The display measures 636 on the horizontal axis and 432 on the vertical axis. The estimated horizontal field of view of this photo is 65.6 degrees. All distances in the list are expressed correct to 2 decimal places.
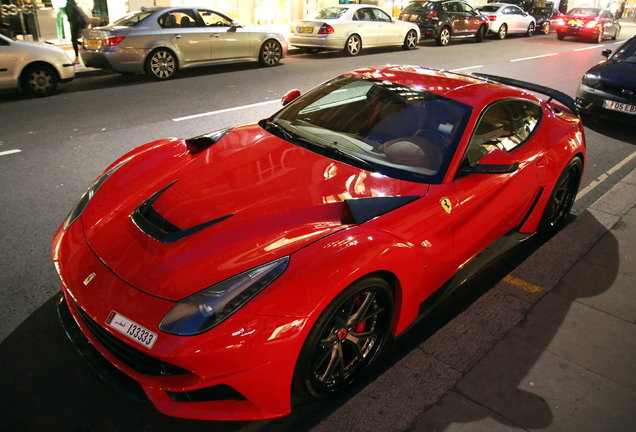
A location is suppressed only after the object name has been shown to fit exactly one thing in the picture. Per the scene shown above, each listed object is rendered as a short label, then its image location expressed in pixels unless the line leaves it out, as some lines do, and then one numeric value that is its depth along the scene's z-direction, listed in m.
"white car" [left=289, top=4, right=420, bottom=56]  13.82
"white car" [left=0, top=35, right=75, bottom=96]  8.12
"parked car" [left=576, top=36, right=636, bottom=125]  8.02
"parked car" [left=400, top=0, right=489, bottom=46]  17.80
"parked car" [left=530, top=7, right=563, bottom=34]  25.11
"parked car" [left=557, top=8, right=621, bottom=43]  21.86
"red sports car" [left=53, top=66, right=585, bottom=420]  2.17
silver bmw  9.61
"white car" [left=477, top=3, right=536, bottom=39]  21.12
